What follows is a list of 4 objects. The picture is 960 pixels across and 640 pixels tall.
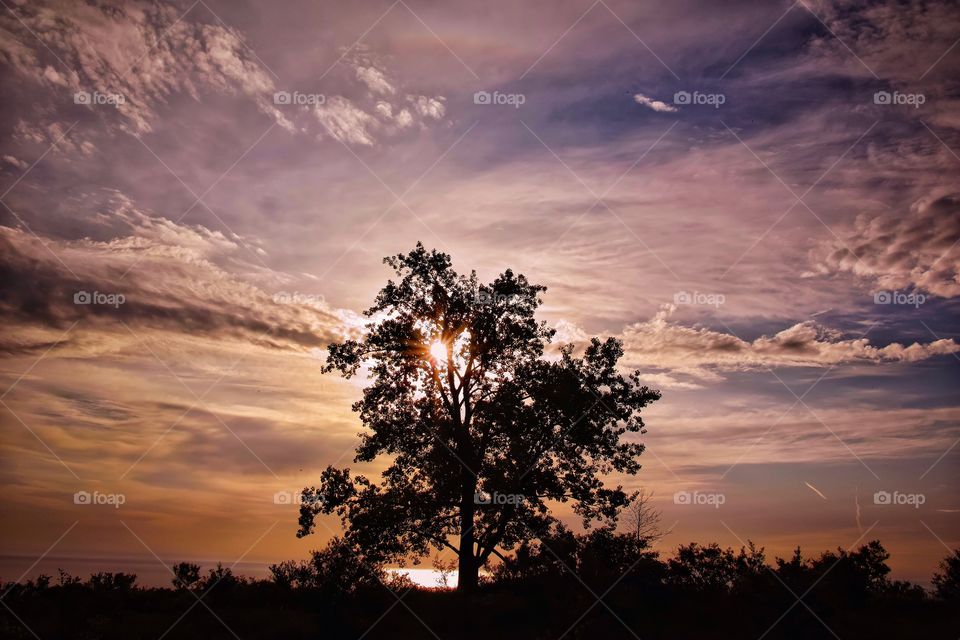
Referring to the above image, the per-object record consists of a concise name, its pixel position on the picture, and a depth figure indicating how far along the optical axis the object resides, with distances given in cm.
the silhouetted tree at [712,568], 2153
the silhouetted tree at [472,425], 2597
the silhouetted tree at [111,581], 2155
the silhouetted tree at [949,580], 2080
